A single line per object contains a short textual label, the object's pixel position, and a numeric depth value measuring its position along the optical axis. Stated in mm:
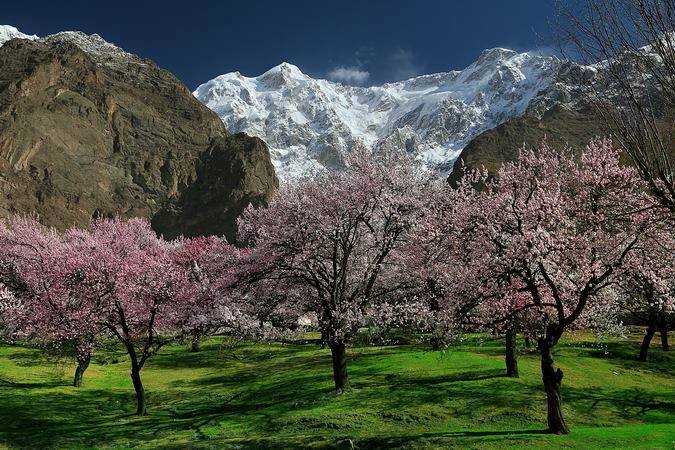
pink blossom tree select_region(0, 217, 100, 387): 25031
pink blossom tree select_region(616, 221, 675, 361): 17734
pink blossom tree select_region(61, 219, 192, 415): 24312
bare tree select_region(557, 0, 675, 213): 11008
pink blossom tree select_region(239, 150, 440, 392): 23984
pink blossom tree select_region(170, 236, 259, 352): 22859
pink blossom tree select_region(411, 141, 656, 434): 17078
